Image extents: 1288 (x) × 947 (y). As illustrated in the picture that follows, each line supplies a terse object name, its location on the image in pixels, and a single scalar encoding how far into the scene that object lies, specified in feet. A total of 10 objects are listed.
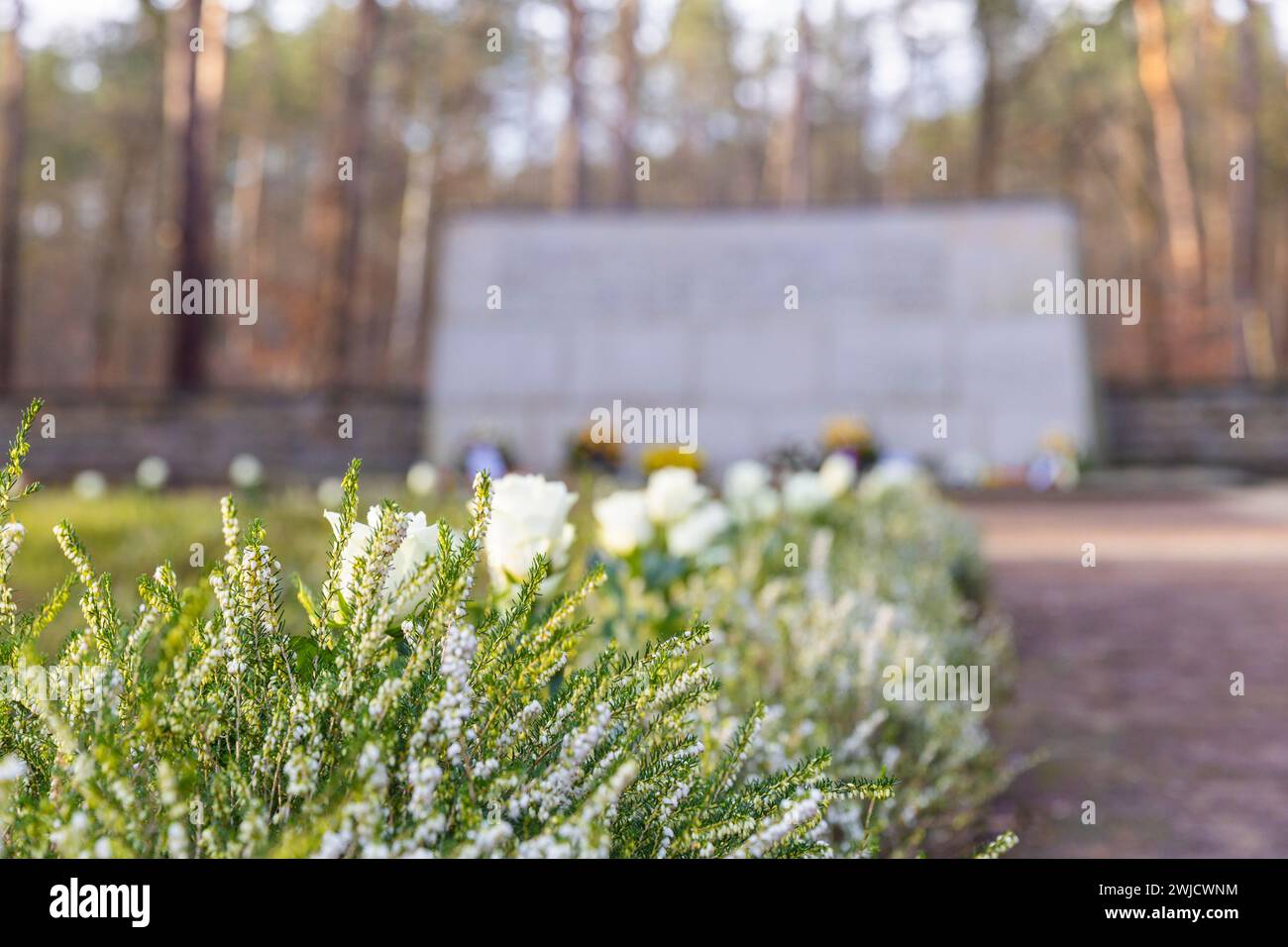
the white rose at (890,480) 23.53
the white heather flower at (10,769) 2.82
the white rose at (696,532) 9.46
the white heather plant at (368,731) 3.18
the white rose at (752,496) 14.90
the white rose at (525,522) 5.66
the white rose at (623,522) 8.91
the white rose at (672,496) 9.61
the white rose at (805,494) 16.39
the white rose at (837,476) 18.86
